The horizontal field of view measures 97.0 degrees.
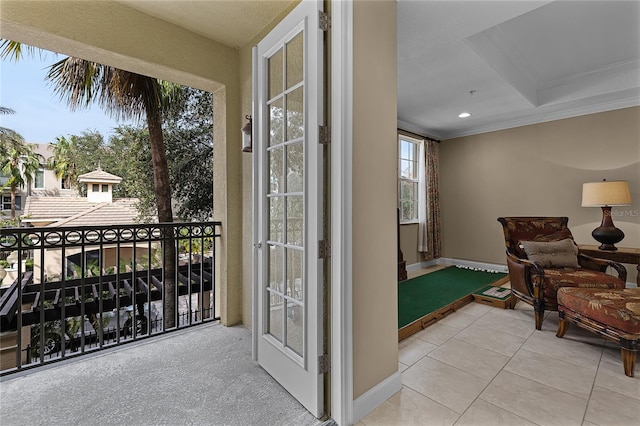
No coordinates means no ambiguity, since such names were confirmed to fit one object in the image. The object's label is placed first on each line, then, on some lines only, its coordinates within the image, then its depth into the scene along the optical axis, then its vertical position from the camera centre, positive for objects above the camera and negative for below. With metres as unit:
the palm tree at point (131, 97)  3.01 +1.34
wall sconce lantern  2.33 +0.64
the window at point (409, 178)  5.16 +0.64
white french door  1.53 +0.06
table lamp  3.41 +0.10
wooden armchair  2.66 -0.56
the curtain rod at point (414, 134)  4.91 +1.40
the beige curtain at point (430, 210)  5.32 +0.03
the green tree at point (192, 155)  4.44 +0.94
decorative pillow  3.03 -0.46
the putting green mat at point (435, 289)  3.02 -1.04
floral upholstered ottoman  1.91 -0.77
